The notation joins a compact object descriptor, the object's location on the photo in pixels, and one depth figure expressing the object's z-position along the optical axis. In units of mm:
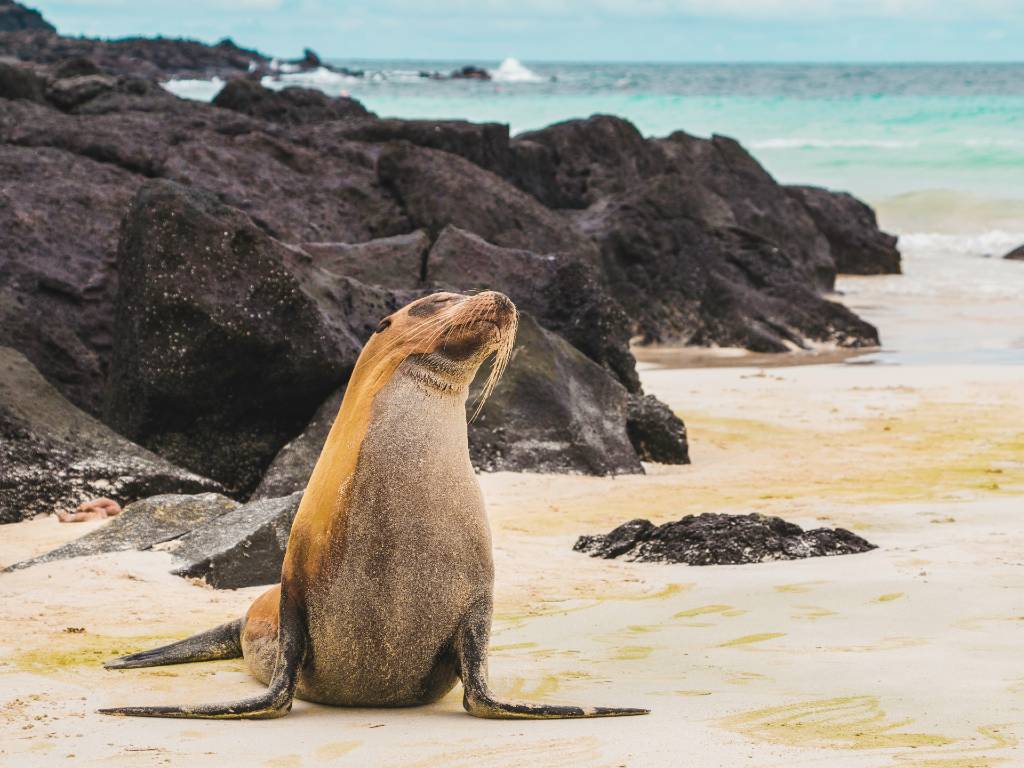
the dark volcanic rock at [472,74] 108562
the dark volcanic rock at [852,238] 23969
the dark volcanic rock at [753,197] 21391
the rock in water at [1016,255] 25845
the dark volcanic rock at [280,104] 21984
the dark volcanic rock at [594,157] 21141
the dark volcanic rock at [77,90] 19719
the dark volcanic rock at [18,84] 17094
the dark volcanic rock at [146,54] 74750
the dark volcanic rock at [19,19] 107588
